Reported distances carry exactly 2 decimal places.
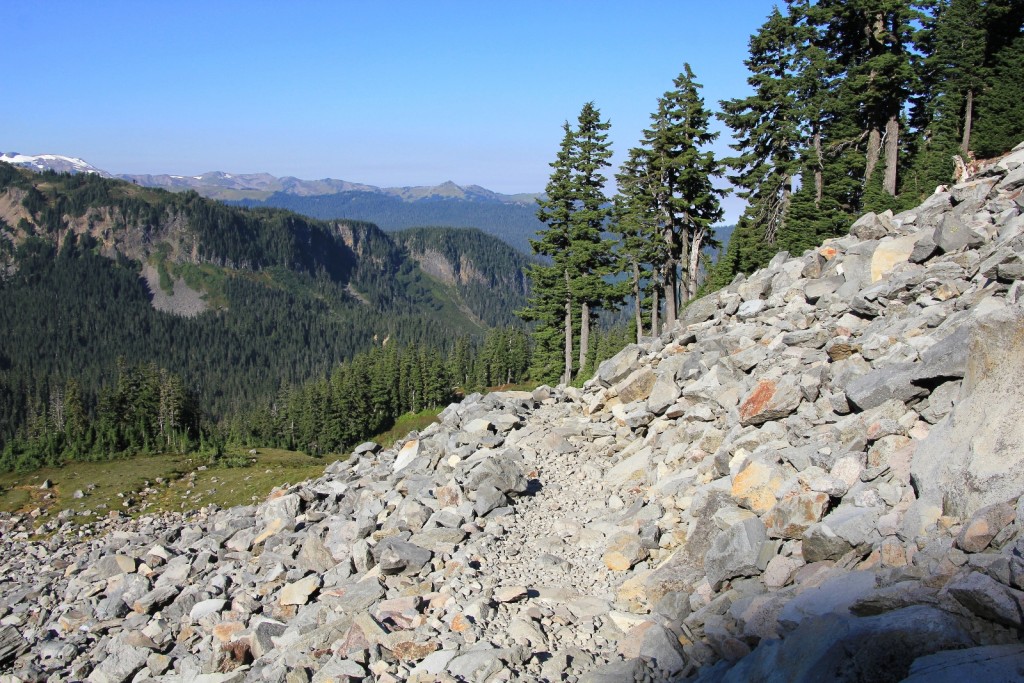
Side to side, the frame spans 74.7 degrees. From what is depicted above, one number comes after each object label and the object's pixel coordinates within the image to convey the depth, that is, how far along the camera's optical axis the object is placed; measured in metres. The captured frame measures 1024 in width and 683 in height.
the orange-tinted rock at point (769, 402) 15.40
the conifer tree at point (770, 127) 39.69
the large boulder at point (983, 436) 8.94
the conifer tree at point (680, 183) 39.38
